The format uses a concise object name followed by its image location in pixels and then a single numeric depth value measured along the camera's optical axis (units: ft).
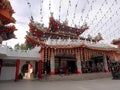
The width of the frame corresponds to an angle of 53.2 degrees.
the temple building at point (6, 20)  33.42
